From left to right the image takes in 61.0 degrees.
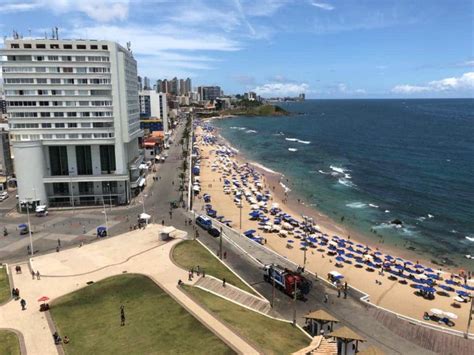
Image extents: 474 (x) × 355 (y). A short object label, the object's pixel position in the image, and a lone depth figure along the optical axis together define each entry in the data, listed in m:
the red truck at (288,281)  40.47
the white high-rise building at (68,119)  66.81
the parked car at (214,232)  56.99
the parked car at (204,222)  59.63
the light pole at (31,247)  49.86
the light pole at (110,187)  72.03
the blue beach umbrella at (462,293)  47.05
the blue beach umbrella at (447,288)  48.61
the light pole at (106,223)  58.83
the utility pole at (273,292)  38.73
